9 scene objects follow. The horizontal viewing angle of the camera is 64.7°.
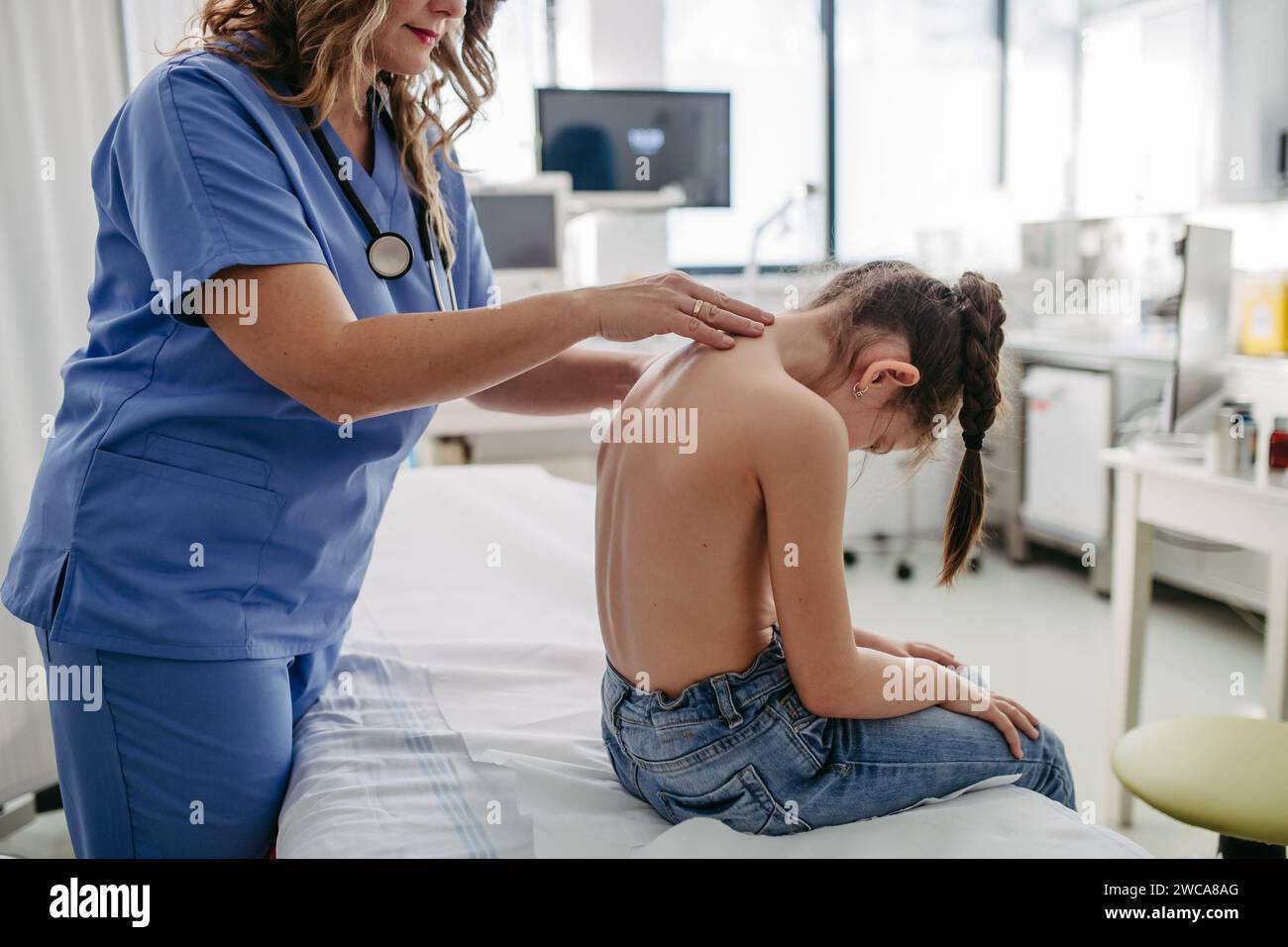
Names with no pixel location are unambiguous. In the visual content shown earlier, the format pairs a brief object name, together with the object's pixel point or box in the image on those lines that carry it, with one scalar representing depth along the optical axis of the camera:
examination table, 0.96
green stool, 1.33
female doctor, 0.93
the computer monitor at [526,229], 3.25
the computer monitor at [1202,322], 2.11
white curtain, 1.96
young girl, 0.95
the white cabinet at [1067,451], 3.67
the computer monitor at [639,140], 3.40
